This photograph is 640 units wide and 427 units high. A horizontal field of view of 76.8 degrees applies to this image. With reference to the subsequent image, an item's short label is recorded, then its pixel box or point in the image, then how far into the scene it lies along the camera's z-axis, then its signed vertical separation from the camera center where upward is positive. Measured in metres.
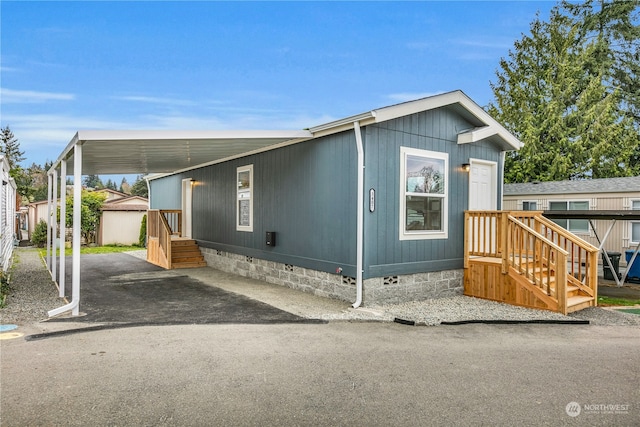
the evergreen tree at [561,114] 19.00 +4.86
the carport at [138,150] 5.59 +1.15
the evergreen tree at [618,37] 21.58 +9.53
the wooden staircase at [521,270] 6.12 -0.96
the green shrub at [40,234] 17.16 -1.00
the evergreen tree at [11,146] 39.19 +6.34
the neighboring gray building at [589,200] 11.96 +0.43
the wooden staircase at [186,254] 10.99 -1.21
